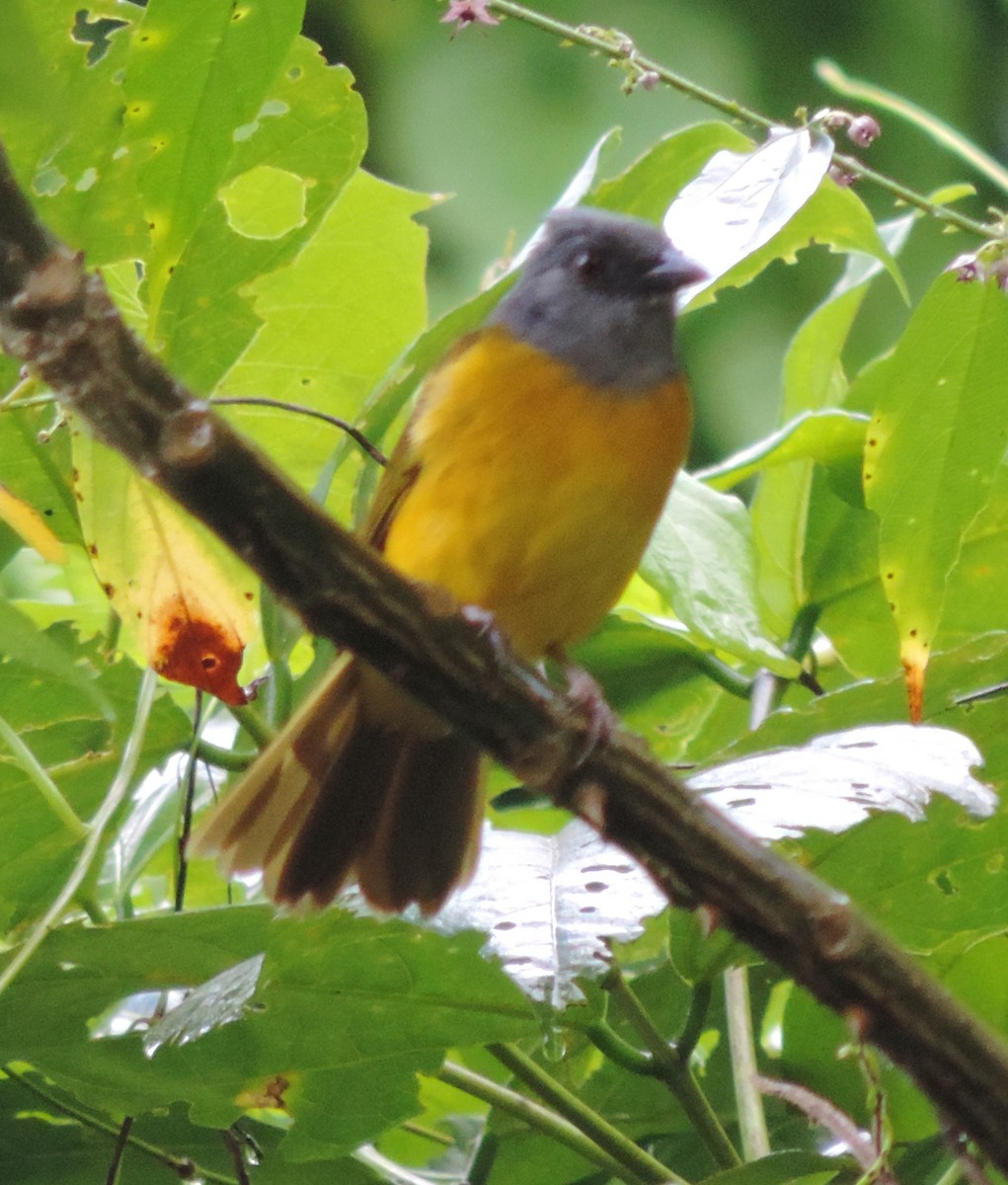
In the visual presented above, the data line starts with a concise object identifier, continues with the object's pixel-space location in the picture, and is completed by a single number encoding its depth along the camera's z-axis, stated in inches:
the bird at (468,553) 163.5
